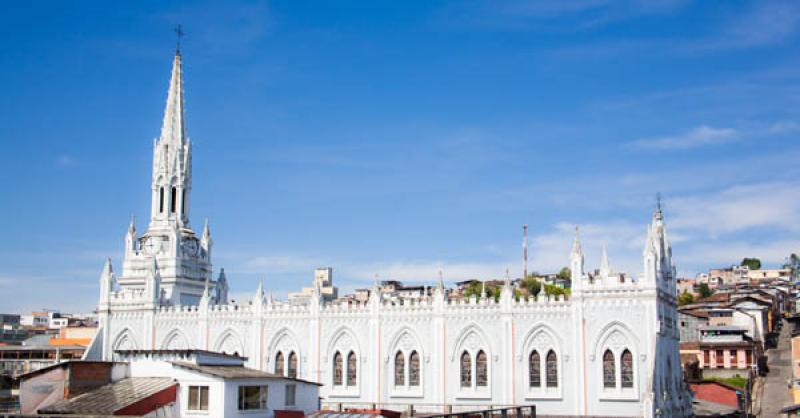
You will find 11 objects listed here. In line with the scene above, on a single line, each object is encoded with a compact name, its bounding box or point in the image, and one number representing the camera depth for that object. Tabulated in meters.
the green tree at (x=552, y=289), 110.97
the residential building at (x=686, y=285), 166.62
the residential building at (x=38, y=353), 78.73
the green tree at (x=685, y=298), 134.10
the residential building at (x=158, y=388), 36.34
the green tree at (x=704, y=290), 151.50
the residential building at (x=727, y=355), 82.12
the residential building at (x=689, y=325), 92.06
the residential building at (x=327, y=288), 158.88
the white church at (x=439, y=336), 50.19
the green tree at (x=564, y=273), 158.50
